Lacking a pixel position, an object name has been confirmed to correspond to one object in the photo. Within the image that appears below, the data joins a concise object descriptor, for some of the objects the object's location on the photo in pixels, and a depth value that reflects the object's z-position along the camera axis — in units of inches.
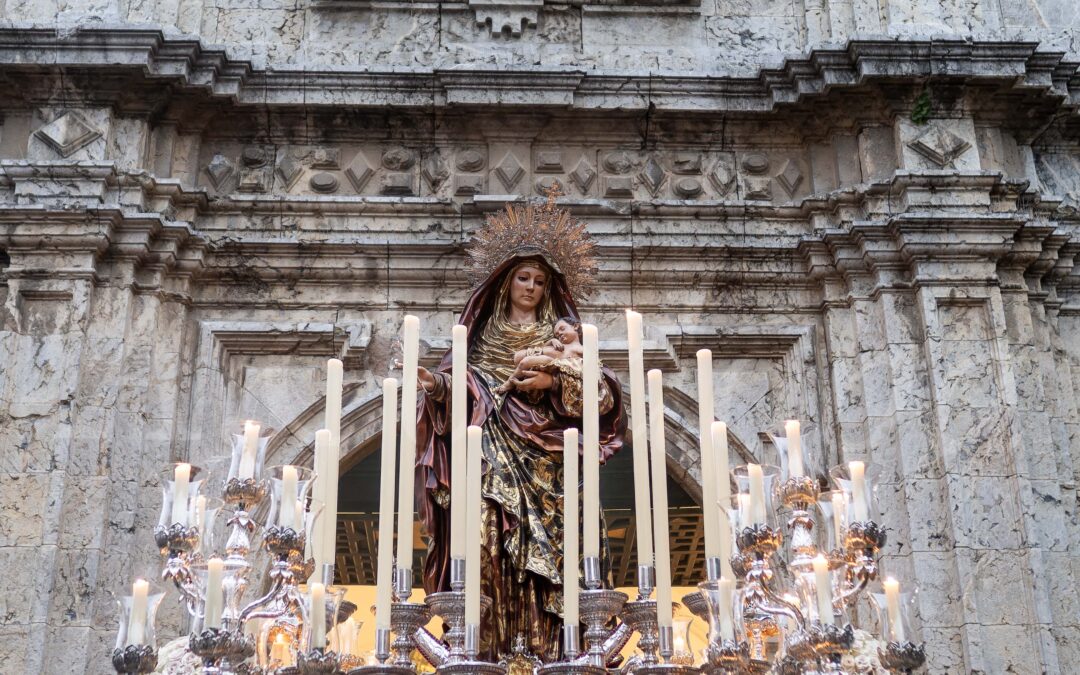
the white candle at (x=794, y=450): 151.3
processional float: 138.1
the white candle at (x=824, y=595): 135.8
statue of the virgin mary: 190.4
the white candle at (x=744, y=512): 146.7
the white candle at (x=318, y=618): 137.8
